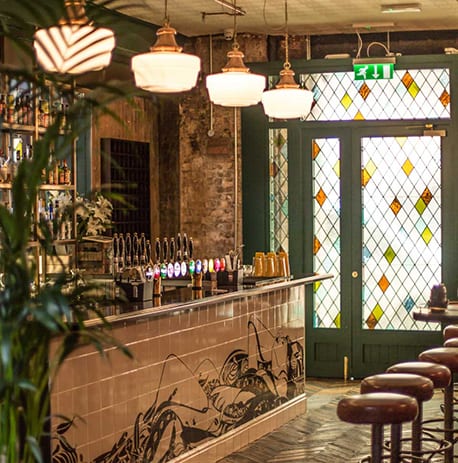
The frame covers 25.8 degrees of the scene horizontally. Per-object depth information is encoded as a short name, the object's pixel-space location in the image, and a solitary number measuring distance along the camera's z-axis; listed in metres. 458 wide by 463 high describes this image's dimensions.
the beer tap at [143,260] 6.54
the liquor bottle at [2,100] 7.35
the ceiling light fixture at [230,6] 8.37
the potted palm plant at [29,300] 2.81
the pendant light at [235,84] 6.53
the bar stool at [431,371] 5.45
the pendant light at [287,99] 7.22
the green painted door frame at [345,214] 9.49
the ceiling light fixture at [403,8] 8.76
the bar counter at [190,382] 5.03
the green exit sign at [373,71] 9.45
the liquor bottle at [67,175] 8.48
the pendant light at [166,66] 5.82
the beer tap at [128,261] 6.47
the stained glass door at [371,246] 9.57
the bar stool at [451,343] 6.40
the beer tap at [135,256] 6.43
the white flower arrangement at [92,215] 8.23
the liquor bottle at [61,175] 8.42
